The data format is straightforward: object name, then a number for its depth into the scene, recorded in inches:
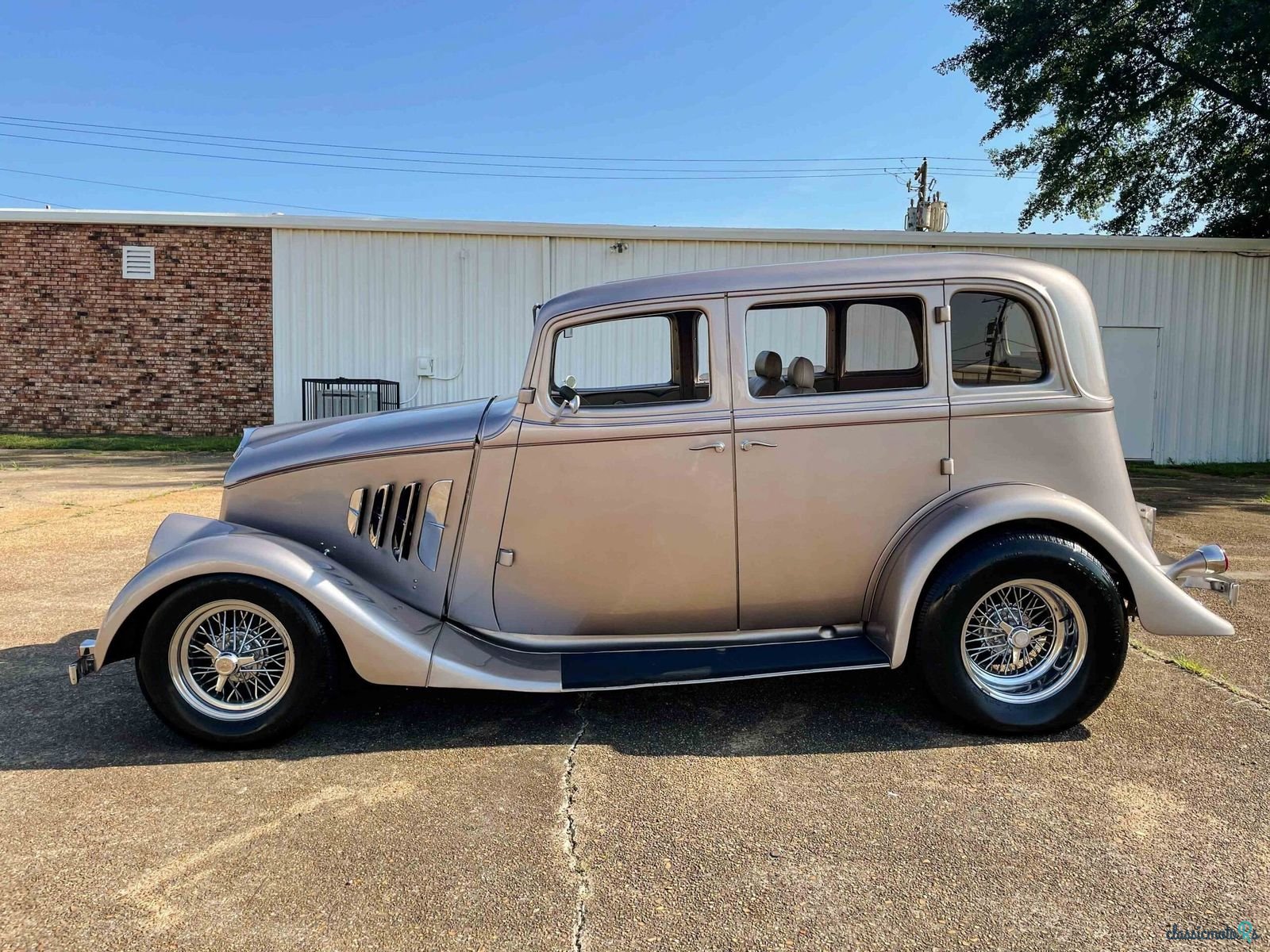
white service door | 565.3
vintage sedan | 131.3
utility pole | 634.2
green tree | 582.2
